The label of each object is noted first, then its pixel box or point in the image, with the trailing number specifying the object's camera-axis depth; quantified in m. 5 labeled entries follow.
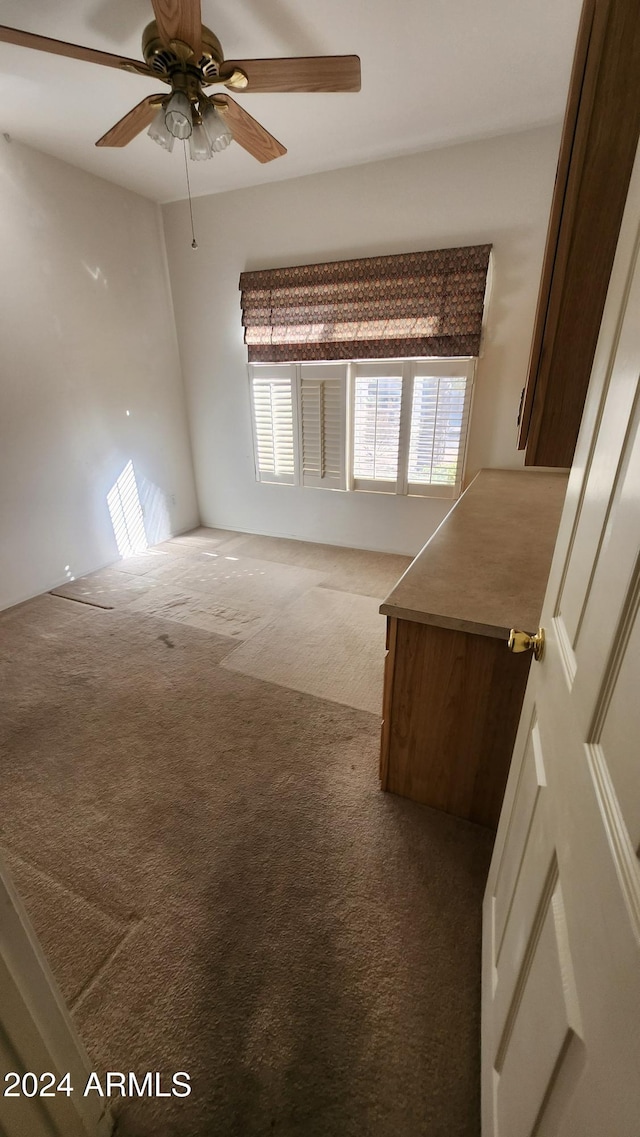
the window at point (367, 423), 3.23
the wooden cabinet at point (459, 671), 1.33
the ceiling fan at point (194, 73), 1.44
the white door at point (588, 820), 0.39
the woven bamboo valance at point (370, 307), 2.90
